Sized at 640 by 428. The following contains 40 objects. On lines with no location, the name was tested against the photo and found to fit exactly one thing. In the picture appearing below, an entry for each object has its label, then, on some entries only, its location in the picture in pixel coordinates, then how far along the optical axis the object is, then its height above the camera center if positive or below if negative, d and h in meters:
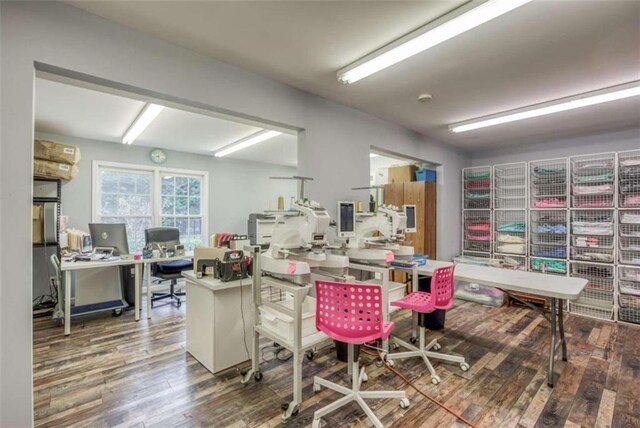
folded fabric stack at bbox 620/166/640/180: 3.83 +0.55
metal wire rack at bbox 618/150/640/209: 3.81 +0.46
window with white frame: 4.96 +0.25
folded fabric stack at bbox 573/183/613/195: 3.98 +0.34
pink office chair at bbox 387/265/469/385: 2.44 -0.80
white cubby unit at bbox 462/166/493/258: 5.15 +0.04
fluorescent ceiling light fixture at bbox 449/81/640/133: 2.87 +1.22
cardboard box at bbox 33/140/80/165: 3.78 +0.82
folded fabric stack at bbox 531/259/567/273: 4.33 -0.80
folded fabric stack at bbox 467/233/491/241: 5.16 -0.43
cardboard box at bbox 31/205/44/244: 3.79 -0.17
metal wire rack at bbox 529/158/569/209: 4.37 +0.46
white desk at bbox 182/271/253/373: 2.48 -0.98
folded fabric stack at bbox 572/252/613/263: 4.00 -0.62
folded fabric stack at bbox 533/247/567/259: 4.35 -0.60
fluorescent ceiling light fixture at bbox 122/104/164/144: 3.33 +1.19
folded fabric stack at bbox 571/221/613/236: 3.99 -0.21
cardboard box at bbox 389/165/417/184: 5.14 +0.72
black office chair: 4.16 -0.77
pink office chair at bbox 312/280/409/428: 1.80 -0.67
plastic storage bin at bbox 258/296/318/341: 2.12 -0.83
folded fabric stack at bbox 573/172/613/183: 3.99 +0.50
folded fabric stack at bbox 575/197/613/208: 4.02 +0.15
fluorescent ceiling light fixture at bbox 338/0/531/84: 1.72 +1.23
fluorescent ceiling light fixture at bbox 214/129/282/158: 4.36 +1.19
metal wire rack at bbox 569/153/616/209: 3.98 +0.46
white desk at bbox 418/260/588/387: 2.35 -0.63
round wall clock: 5.30 +1.06
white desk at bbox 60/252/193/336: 3.22 -0.70
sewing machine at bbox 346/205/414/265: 2.85 -0.23
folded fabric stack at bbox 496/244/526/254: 4.73 -0.59
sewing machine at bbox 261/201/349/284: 2.10 -0.22
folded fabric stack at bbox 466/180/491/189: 5.17 +0.53
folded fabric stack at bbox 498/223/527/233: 4.75 -0.24
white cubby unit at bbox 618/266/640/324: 3.75 -1.07
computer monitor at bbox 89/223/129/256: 4.02 -0.34
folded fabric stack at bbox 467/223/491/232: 5.12 -0.24
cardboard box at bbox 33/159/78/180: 3.82 +0.59
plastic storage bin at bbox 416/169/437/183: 4.94 +0.65
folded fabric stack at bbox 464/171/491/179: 5.19 +0.71
